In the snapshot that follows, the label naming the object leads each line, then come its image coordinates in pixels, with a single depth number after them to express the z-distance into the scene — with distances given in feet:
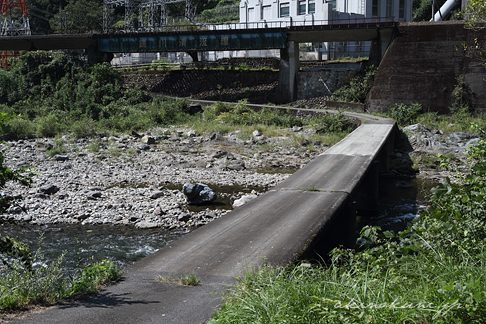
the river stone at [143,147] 88.62
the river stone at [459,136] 89.10
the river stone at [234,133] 98.63
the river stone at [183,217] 48.16
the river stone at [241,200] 52.95
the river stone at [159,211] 49.75
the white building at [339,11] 169.78
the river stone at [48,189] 57.47
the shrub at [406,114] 108.37
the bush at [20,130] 98.19
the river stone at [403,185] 67.41
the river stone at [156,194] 56.03
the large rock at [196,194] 54.60
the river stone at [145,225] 46.32
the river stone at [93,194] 55.72
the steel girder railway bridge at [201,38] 129.39
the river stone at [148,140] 93.76
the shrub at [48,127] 101.76
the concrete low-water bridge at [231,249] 18.72
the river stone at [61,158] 79.82
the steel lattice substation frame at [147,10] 216.33
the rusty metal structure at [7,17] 197.77
